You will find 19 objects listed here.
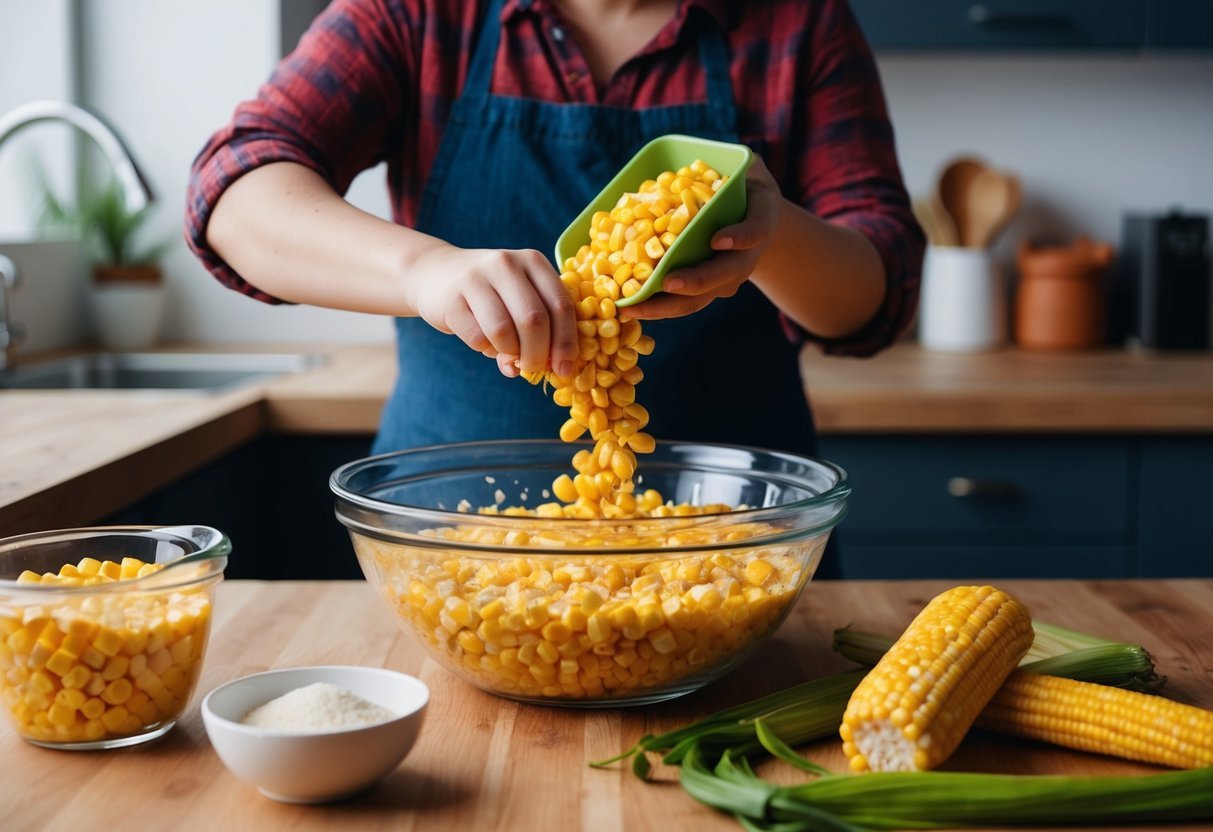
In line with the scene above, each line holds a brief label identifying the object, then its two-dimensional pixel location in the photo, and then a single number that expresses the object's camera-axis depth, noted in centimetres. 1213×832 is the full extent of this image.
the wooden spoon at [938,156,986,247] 296
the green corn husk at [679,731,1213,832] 78
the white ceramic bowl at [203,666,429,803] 78
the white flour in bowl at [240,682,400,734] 81
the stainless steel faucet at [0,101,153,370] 204
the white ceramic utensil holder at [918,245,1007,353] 286
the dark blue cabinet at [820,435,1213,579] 229
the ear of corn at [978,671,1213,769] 85
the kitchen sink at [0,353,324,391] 276
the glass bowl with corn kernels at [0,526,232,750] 87
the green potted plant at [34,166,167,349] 289
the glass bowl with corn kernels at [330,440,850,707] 93
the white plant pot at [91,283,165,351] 288
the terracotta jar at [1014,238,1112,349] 289
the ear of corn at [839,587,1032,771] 83
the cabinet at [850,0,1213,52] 264
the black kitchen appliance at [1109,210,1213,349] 281
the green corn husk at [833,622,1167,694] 99
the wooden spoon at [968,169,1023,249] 291
